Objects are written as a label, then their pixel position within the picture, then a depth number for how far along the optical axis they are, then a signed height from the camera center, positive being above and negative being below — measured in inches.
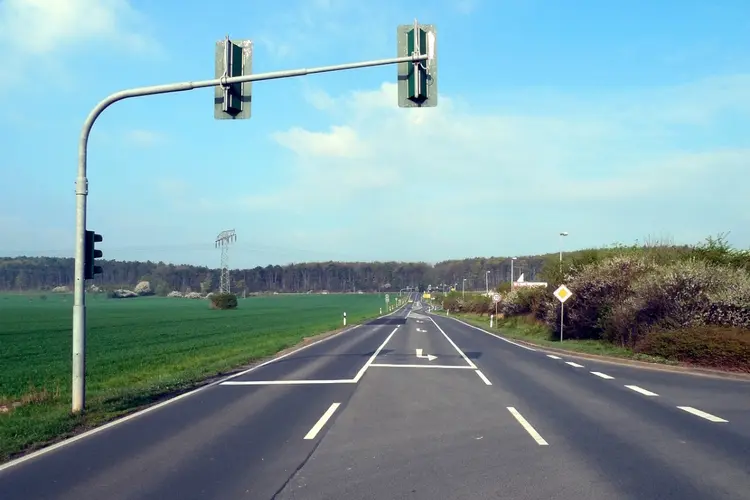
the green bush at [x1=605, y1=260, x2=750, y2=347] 871.7 -16.4
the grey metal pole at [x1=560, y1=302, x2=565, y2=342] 1295.5 -48.0
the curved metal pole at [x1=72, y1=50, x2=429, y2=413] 427.2 +61.8
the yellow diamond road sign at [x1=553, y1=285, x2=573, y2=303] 1214.9 -13.5
